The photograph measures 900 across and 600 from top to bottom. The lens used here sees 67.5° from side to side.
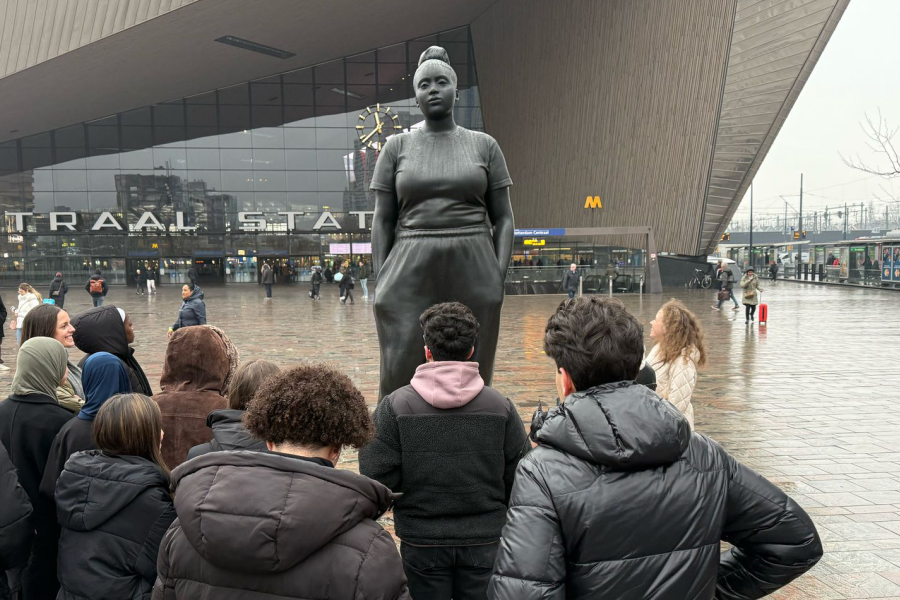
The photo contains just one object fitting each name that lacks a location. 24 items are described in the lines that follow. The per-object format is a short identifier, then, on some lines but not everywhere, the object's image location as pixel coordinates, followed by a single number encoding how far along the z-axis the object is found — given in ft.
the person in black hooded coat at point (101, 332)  12.28
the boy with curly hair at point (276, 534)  5.03
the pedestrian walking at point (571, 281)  76.05
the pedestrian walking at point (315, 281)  86.74
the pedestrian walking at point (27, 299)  38.00
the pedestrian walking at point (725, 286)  66.13
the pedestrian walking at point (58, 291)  52.90
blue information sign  92.16
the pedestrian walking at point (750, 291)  51.75
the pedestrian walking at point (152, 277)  102.63
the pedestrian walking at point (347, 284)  78.43
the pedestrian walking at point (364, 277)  87.94
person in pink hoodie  8.08
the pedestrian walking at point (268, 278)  88.12
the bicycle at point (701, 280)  100.12
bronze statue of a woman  12.23
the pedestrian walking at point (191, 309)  30.01
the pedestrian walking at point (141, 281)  106.11
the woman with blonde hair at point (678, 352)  15.25
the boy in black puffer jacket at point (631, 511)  5.31
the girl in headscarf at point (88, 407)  9.44
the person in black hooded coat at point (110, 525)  7.76
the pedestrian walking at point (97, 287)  61.22
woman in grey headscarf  9.50
